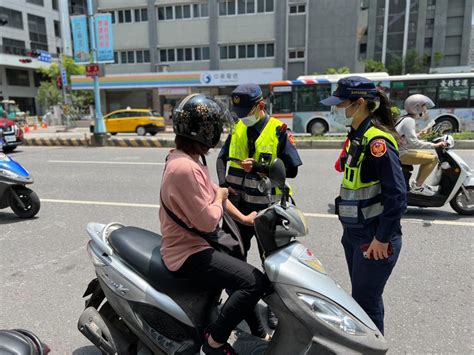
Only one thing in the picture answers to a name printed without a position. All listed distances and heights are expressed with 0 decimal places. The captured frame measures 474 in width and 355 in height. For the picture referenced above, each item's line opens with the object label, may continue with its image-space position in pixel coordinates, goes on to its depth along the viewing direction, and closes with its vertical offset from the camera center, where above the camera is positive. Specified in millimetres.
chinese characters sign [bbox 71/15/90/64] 15836 +2848
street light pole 15586 -316
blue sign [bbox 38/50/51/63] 31766 +4323
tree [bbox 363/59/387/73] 44562 +4468
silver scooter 1883 -1075
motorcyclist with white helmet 5199 -590
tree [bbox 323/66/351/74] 28922 +2649
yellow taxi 23672 -996
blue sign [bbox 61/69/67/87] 33031 +2607
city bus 16594 +338
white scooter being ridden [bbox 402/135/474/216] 5391 -1178
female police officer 2068 -497
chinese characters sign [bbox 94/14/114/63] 15359 +2865
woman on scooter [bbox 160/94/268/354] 1923 -598
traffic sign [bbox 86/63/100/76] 15906 +1586
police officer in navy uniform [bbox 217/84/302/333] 2865 -359
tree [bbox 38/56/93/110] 37719 +1489
